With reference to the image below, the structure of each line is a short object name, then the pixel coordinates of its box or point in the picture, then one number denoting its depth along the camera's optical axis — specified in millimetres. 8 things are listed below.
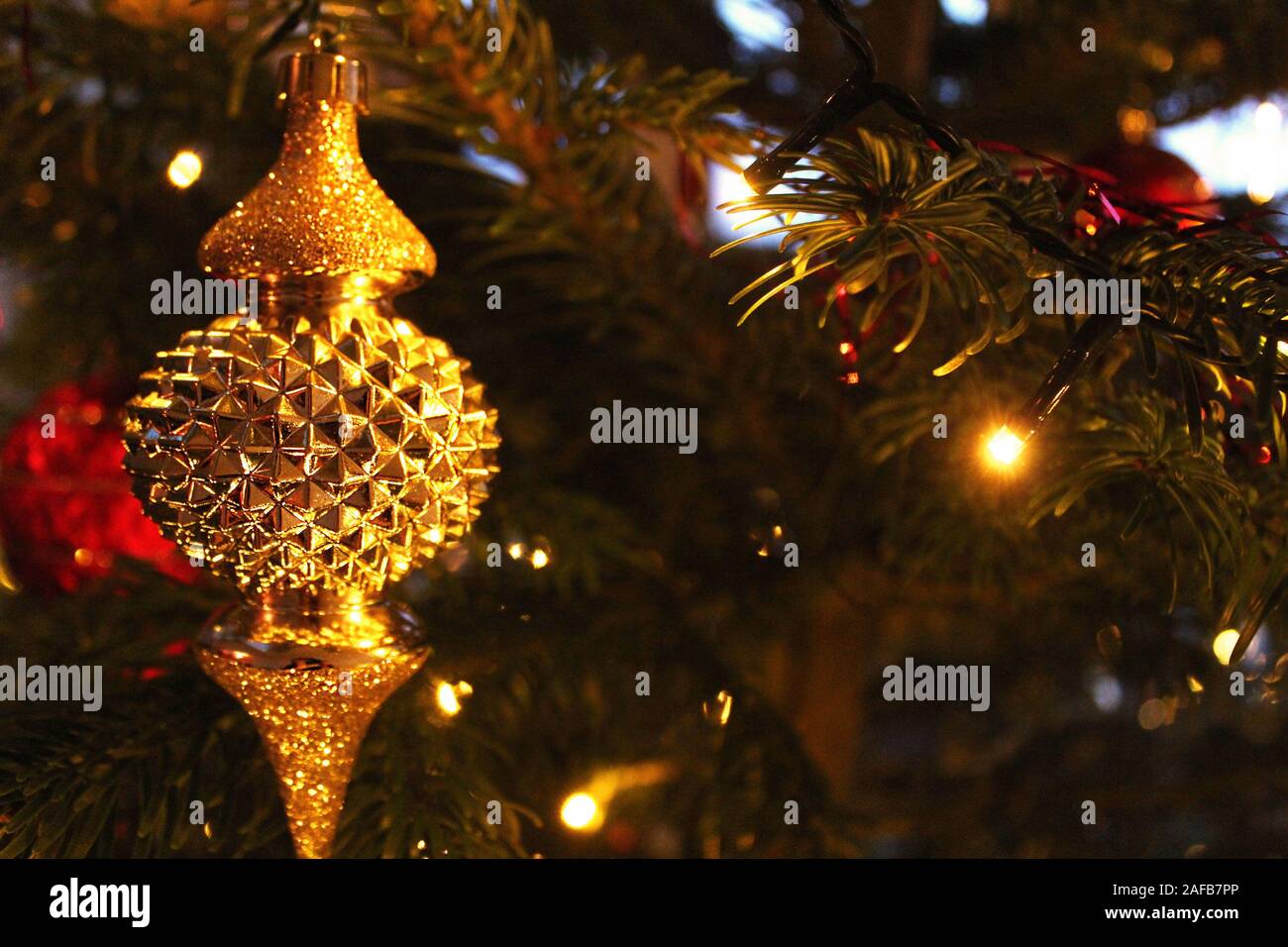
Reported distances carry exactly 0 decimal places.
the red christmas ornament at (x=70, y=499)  466
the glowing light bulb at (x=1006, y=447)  242
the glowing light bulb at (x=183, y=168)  417
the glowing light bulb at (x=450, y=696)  367
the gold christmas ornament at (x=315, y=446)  266
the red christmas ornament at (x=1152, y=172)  474
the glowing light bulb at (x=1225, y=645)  407
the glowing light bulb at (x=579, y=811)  404
